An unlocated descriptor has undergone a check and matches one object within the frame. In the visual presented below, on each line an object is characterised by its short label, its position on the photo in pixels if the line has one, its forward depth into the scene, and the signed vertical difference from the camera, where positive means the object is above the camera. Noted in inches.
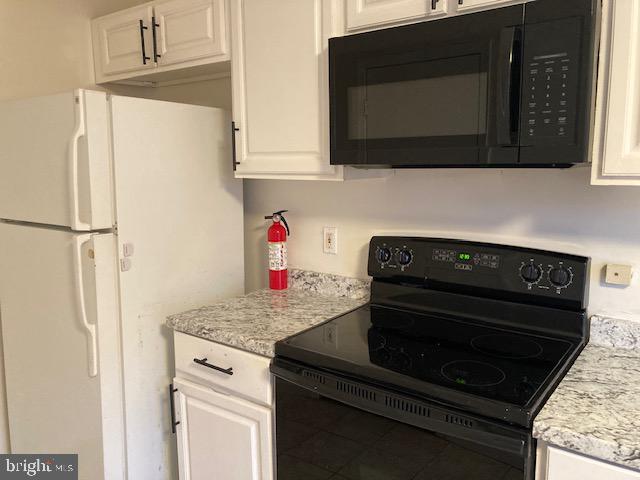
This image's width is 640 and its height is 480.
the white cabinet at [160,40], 80.7 +22.1
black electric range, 48.0 -20.0
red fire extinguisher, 87.1 -12.7
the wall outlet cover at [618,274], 60.3 -11.6
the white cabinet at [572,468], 41.9 -23.7
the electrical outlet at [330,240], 86.0 -10.8
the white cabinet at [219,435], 65.7 -34.0
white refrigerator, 73.0 -12.3
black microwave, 50.2 +8.6
